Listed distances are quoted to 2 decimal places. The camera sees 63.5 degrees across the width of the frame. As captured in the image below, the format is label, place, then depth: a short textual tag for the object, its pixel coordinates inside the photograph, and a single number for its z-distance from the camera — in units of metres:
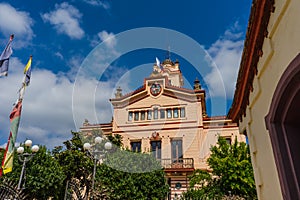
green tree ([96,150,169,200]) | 13.47
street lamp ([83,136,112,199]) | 9.74
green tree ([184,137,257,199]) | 13.16
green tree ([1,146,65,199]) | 12.45
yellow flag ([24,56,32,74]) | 11.13
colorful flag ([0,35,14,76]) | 9.38
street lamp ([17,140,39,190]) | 10.45
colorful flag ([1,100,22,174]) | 8.78
